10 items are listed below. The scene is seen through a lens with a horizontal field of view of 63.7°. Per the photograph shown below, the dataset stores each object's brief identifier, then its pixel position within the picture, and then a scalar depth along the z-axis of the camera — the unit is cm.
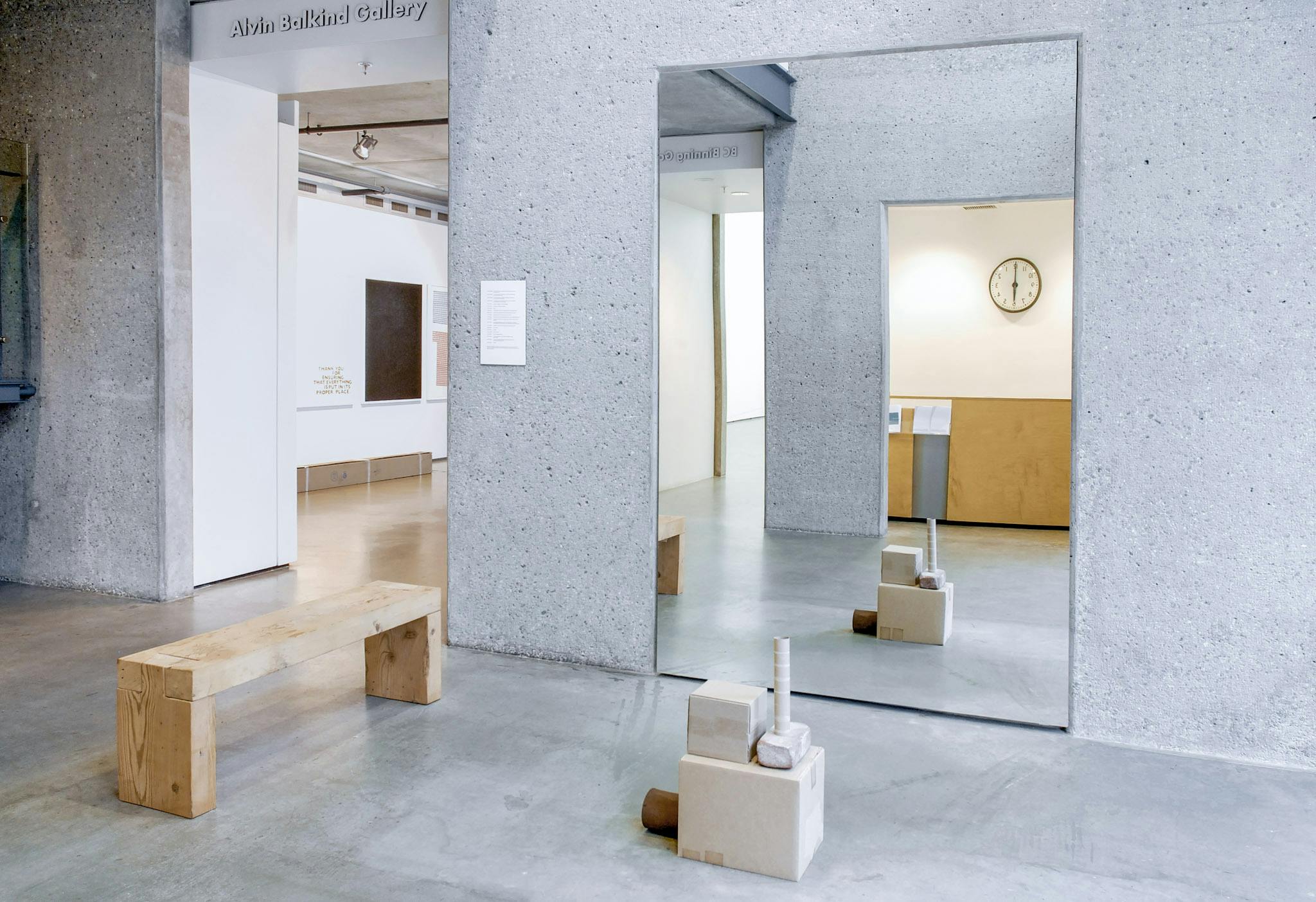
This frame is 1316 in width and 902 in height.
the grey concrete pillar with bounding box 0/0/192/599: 553
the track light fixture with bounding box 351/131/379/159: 1024
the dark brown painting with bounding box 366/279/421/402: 1186
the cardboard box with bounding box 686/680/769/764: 279
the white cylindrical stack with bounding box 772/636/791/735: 274
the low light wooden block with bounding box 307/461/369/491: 1088
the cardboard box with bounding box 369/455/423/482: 1189
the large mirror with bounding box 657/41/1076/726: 404
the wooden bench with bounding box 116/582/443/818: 303
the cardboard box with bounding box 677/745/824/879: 271
